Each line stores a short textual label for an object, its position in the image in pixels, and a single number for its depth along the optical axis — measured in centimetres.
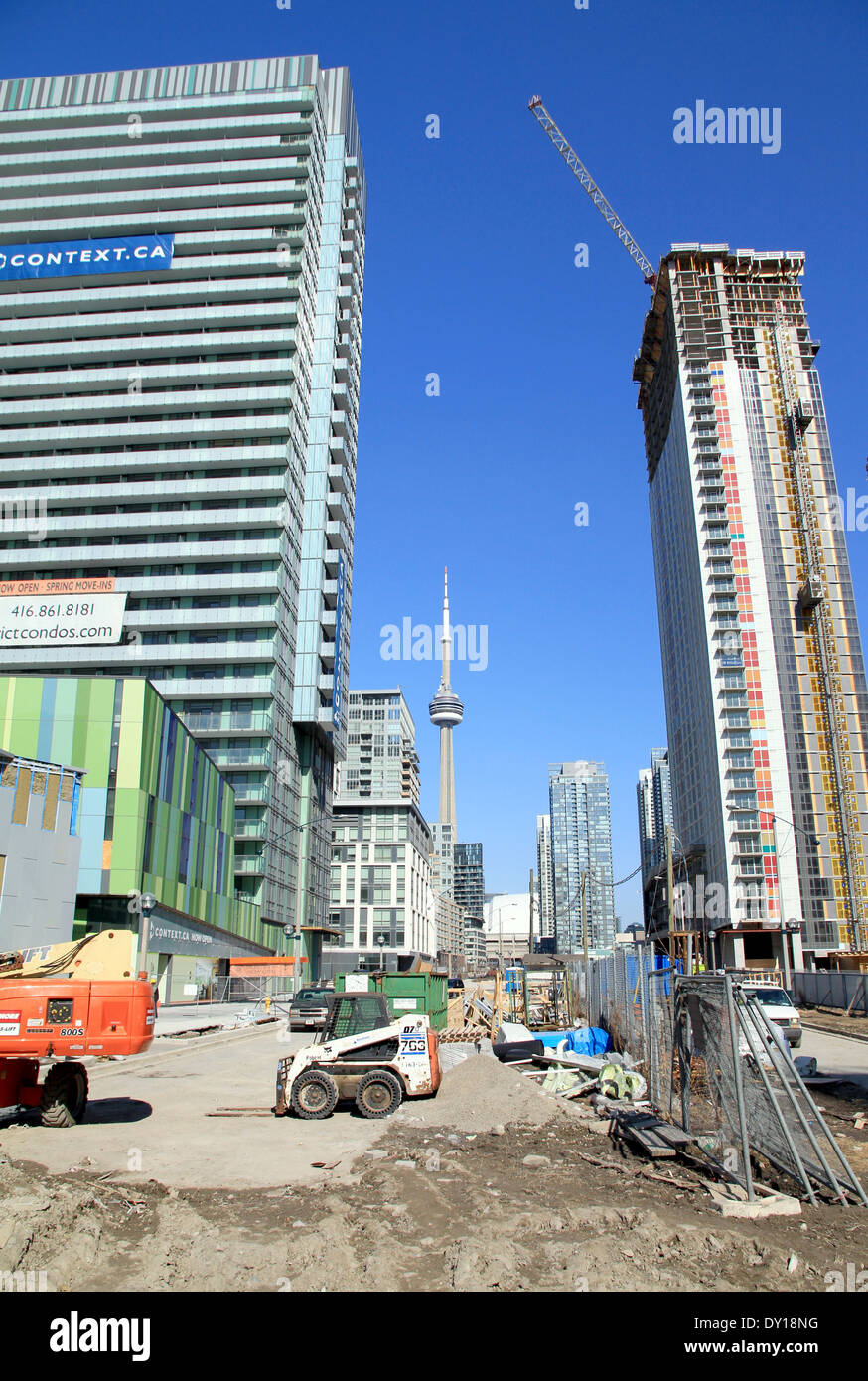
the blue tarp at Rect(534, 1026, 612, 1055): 2141
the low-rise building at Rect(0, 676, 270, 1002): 4394
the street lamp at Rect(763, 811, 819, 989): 7706
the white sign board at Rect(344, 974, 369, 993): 3459
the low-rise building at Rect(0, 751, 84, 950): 2634
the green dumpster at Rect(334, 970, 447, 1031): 2669
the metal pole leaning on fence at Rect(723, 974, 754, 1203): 855
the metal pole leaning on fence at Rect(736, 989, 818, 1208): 851
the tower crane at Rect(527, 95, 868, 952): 8075
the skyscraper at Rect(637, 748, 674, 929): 12338
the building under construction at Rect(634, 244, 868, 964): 8156
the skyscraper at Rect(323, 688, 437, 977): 12119
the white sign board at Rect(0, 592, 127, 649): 6900
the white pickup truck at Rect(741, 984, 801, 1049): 2223
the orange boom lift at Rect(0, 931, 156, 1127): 1158
